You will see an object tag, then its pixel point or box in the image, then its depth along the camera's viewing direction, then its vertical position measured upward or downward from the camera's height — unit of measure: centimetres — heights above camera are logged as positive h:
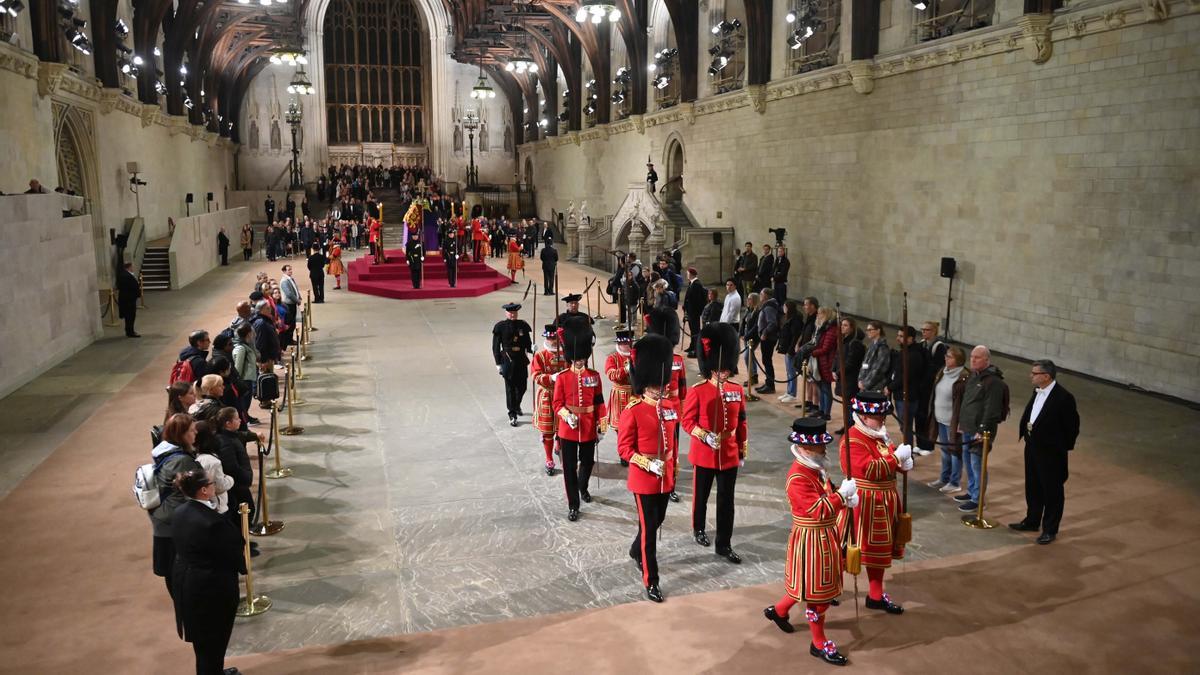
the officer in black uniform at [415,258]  2252 -106
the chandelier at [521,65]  3207 +589
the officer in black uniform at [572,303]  951 -100
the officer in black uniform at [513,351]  998 -158
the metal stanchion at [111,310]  1797 -198
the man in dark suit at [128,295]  1600 -147
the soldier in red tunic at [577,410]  715 -164
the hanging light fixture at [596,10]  1933 +489
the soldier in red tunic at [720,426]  629 -156
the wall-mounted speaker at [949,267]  1492 -86
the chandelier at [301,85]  3272 +515
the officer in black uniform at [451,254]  2255 -96
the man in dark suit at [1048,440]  665 -175
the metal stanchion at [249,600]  567 -264
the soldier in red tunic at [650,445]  572 -156
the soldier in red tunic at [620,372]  754 -142
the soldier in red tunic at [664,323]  1105 -140
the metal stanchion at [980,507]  707 -242
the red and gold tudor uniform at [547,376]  809 -152
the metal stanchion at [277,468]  833 -254
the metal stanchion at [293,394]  1059 -240
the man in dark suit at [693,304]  1419 -145
